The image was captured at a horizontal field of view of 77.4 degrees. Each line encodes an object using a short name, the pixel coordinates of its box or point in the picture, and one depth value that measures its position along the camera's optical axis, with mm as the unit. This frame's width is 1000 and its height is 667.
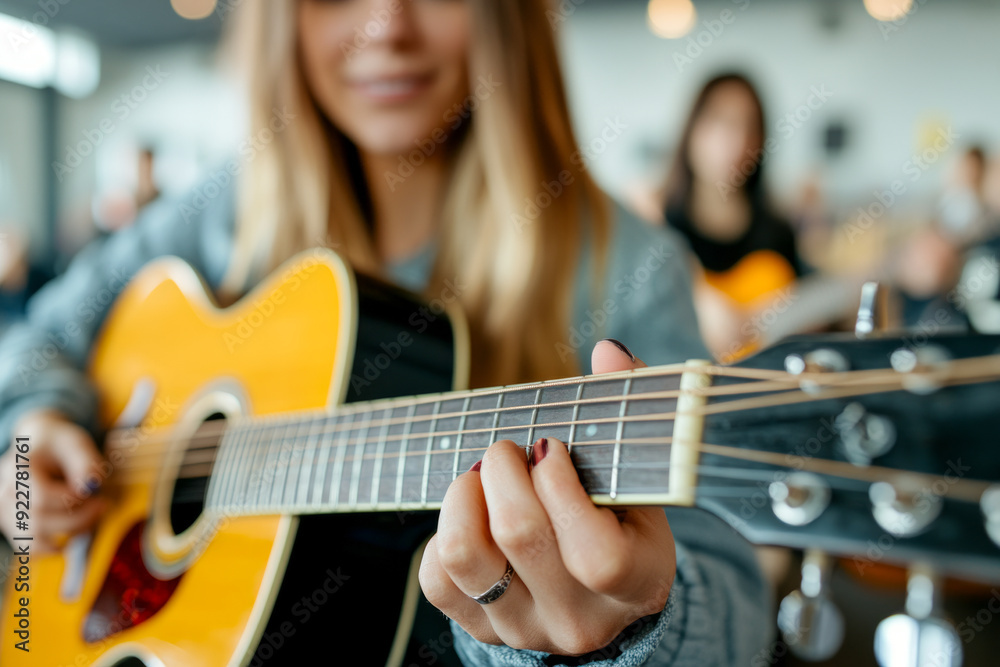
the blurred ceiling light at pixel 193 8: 2543
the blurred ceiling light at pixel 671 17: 2584
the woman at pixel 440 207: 773
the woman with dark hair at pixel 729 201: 2066
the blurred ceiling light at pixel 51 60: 2670
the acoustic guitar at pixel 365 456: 237
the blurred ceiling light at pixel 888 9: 2516
